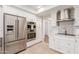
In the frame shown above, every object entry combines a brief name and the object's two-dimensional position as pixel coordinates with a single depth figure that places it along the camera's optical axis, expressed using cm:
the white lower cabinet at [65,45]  167
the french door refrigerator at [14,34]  160
